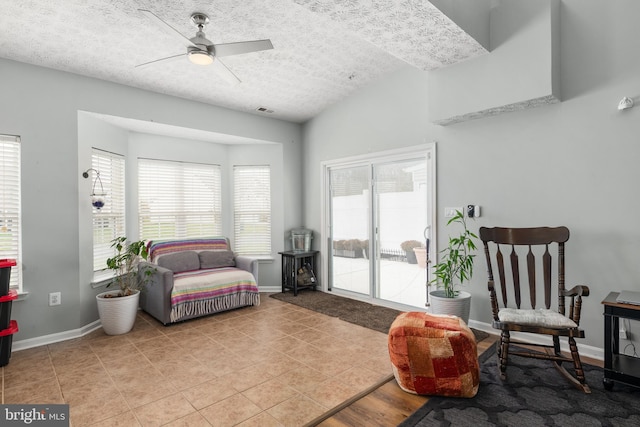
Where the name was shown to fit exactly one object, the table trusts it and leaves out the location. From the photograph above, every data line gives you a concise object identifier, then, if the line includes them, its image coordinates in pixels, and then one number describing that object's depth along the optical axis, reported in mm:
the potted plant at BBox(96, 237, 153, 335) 3410
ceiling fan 2512
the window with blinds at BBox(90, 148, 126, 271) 3857
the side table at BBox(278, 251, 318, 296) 5026
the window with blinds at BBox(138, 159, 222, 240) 4629
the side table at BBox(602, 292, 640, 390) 2154
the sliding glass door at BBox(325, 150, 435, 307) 4031
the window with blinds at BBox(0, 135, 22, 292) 3123
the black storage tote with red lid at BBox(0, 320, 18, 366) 2766
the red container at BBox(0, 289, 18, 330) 2779
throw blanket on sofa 3744
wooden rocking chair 2303
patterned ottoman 2154
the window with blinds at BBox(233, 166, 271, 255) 5363
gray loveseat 3715
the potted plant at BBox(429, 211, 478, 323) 3172
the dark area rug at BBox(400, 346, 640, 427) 1952
